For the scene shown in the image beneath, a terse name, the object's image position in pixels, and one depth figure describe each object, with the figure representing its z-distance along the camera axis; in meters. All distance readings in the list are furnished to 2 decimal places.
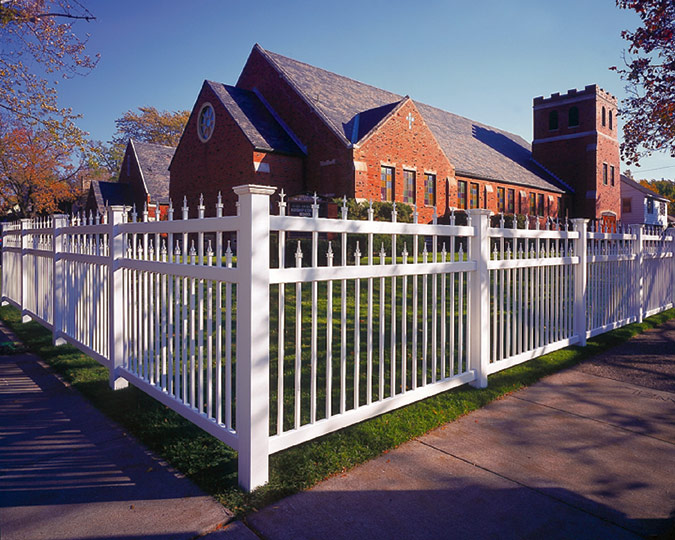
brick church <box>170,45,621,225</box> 20.72
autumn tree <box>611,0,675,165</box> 9.44
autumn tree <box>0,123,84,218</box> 33.25
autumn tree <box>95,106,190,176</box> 57.53
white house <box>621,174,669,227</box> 49.91
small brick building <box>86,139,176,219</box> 33.31
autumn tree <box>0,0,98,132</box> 10.88
